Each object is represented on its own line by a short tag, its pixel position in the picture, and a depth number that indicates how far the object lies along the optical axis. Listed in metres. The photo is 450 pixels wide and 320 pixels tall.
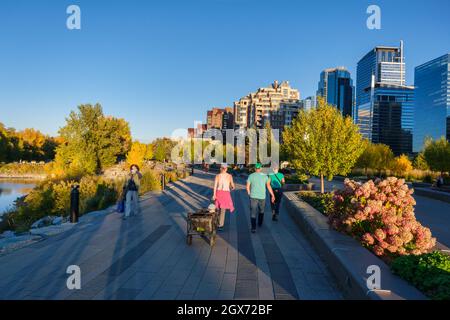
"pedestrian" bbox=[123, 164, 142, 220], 11.68
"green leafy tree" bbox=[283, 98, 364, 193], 15.59
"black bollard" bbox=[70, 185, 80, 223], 10.67
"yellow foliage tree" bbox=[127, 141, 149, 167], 40.72
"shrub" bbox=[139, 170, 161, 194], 21.22
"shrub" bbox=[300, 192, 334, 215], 10.72
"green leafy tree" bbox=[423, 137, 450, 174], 25.28
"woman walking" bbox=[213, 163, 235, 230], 9.41
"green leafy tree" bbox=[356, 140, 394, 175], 36.80
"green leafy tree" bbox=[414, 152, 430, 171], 40.06
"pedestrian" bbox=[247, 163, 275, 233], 9.53
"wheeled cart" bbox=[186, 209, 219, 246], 8.02
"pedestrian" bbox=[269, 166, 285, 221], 11.77
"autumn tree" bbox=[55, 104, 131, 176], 39.25
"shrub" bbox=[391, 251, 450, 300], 4.04
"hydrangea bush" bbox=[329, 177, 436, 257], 5.98
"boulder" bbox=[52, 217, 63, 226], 12.87
